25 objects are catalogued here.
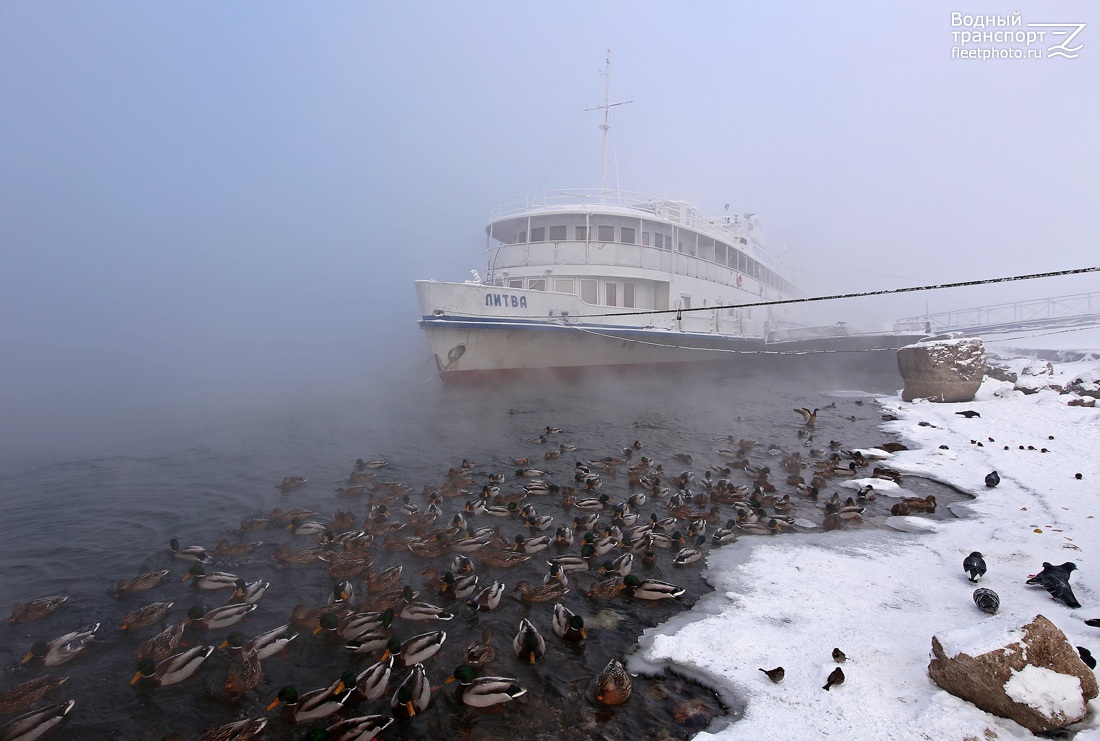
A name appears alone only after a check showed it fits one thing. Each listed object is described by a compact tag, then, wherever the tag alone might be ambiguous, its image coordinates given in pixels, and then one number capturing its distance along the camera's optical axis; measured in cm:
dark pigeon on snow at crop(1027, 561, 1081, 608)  607
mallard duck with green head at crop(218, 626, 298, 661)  601
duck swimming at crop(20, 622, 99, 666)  594
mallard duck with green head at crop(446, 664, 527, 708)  526
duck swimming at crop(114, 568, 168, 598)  743
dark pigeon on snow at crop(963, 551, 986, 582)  689
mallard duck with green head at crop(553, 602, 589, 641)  632
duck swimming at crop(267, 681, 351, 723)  512
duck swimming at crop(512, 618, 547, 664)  599
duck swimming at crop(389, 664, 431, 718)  514
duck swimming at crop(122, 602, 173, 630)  662
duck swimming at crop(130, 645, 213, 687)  562
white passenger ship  2344
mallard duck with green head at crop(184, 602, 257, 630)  661
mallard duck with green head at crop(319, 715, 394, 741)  483
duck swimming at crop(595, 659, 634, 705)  524
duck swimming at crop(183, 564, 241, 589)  751
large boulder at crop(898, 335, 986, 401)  2123
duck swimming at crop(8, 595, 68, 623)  677
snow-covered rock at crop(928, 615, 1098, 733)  423
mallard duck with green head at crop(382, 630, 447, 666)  594
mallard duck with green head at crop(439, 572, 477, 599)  746
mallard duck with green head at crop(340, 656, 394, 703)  534
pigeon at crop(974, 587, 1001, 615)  604
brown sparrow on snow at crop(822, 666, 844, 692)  502
